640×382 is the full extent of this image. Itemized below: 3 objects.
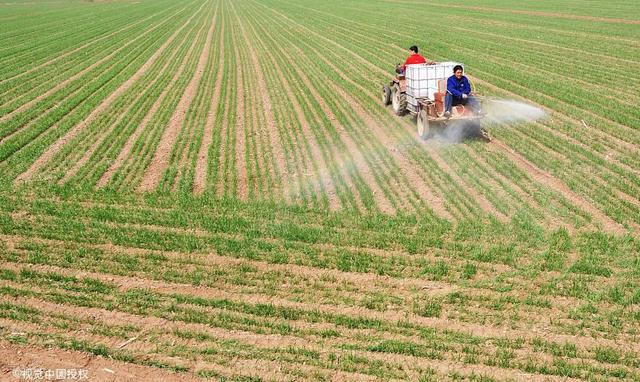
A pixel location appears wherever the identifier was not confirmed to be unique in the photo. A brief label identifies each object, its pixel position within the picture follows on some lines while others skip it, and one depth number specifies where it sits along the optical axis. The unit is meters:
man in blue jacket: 13.09
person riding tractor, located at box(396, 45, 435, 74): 15.41
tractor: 13.32
